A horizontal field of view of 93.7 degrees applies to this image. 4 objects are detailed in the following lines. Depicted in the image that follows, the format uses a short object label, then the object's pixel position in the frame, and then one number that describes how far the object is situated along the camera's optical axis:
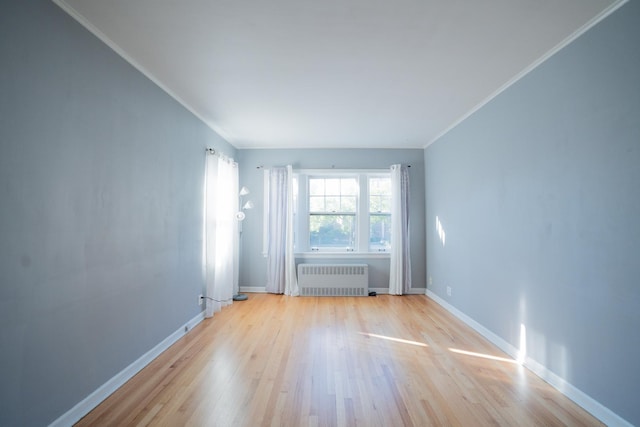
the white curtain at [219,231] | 3.89
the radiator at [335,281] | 5.05
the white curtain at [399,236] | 5.08
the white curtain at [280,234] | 5.11
